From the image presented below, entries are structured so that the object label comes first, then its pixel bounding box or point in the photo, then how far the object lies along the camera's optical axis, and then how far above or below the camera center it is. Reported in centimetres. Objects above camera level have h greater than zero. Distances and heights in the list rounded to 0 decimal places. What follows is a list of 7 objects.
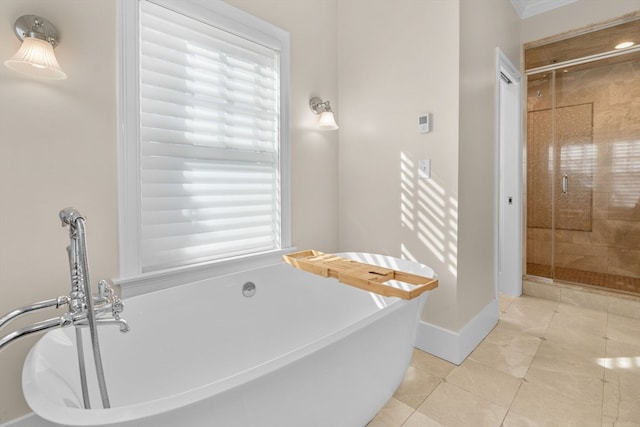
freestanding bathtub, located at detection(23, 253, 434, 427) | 72 -53
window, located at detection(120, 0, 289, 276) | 149 +44
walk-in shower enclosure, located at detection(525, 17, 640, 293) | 296 +43
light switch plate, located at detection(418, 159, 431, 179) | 201 +26
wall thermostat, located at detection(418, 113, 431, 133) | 199 +57
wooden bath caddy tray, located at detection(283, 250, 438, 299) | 134 -35
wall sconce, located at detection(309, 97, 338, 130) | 222 +72
